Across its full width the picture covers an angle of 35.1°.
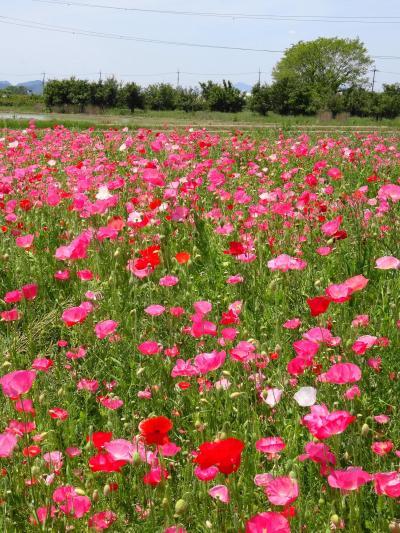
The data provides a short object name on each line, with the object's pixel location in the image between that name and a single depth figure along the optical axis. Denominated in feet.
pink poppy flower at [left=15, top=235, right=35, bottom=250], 10.29
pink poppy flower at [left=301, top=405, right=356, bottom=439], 4.57
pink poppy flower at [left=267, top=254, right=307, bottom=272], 8.42
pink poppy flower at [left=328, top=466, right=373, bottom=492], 4.33
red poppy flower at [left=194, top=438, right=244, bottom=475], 3.88
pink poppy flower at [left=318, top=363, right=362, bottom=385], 5.37
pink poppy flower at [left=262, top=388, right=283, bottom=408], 6.02
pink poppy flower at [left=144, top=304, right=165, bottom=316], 7.86
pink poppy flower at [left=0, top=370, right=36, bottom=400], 5.25
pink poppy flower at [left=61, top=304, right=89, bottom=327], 7.10
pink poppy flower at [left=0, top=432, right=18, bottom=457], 5.06
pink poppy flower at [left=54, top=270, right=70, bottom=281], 9.90
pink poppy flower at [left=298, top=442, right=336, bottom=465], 4.82
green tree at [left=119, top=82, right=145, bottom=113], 186.29
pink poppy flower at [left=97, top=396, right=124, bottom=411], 6.40
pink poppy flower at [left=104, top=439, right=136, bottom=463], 4.85
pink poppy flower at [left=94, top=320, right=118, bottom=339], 7.48
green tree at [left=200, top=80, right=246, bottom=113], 183.32
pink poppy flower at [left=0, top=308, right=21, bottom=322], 7.64
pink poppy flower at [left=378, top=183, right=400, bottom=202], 10.66
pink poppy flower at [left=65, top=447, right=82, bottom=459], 5.77
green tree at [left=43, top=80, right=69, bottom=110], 173.58
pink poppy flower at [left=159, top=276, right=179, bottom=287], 8.46
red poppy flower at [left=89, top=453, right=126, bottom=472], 4.65
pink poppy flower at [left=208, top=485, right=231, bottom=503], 4.60
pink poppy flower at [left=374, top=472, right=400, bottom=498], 4.60
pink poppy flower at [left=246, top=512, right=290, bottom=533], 3.70
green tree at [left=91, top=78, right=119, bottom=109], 181.16
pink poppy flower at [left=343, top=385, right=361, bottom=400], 5.90
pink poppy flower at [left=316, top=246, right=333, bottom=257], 9.44
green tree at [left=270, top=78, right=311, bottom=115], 176.14
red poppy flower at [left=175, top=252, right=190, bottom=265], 8.73
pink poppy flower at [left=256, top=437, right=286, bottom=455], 5.20
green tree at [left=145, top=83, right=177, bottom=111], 204.33
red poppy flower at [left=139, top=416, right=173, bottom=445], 4.34
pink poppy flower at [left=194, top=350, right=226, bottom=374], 6.08
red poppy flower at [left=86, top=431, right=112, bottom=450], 4.82
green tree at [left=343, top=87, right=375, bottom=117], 181.68
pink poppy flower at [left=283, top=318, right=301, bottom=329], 7.58
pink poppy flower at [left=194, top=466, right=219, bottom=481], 4.51
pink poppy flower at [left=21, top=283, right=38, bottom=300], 7.90
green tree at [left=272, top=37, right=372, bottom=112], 254.06
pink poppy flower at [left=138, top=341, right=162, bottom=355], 6.66
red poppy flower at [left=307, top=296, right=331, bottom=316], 5.49
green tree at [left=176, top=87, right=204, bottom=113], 195.83
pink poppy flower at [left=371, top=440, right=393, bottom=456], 5.42
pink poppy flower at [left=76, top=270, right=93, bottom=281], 9.10
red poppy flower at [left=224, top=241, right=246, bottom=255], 8.45
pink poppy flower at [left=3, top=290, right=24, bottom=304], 7.57
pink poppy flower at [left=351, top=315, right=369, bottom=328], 7.45
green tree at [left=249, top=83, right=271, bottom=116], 175.63
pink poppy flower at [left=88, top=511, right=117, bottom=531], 4.67
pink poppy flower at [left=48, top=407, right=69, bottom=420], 6.06
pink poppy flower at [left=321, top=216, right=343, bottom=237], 9.34
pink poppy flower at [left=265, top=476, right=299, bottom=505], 4.41
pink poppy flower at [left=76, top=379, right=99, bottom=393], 6.93
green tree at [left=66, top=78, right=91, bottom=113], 175.01
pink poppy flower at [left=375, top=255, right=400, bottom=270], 8.11
